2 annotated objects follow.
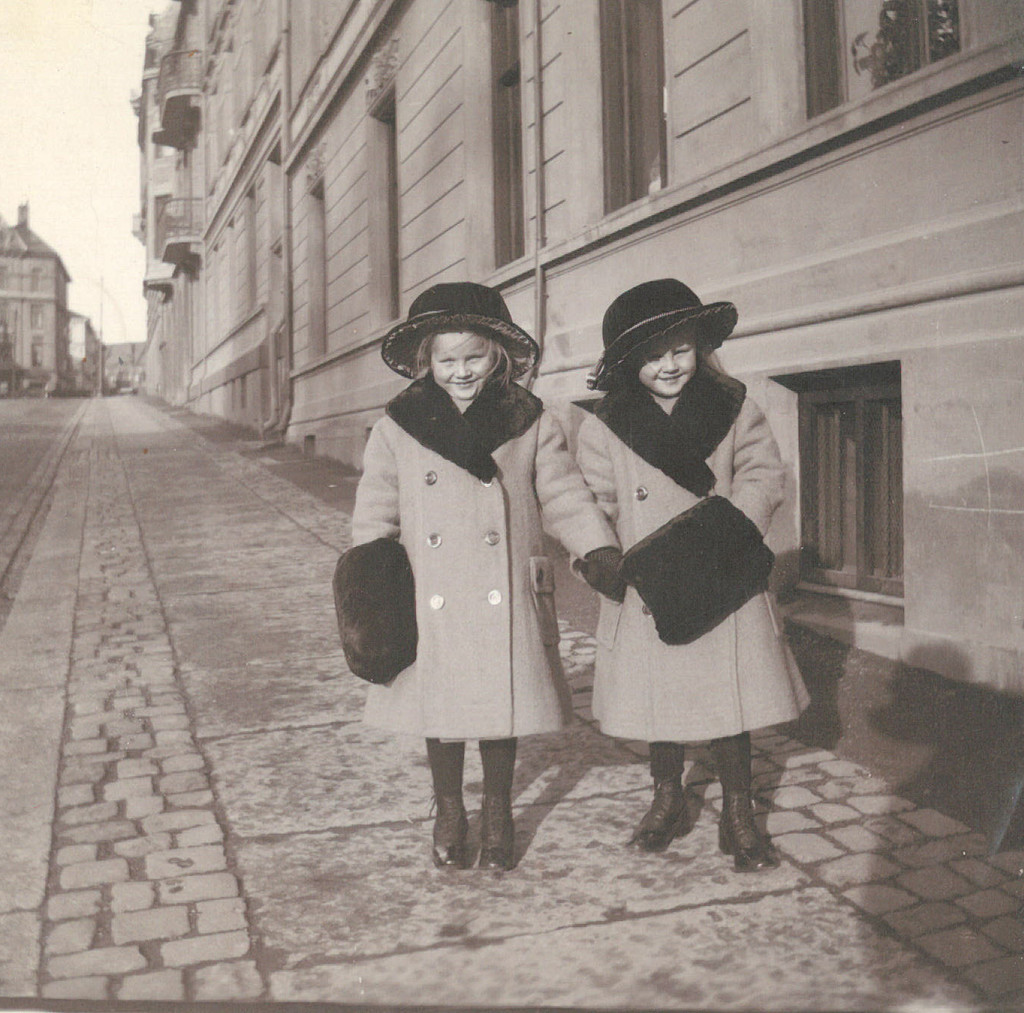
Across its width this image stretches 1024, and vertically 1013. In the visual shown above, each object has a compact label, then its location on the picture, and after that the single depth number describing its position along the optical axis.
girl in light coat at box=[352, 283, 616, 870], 2.98
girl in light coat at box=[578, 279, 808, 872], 3.01
